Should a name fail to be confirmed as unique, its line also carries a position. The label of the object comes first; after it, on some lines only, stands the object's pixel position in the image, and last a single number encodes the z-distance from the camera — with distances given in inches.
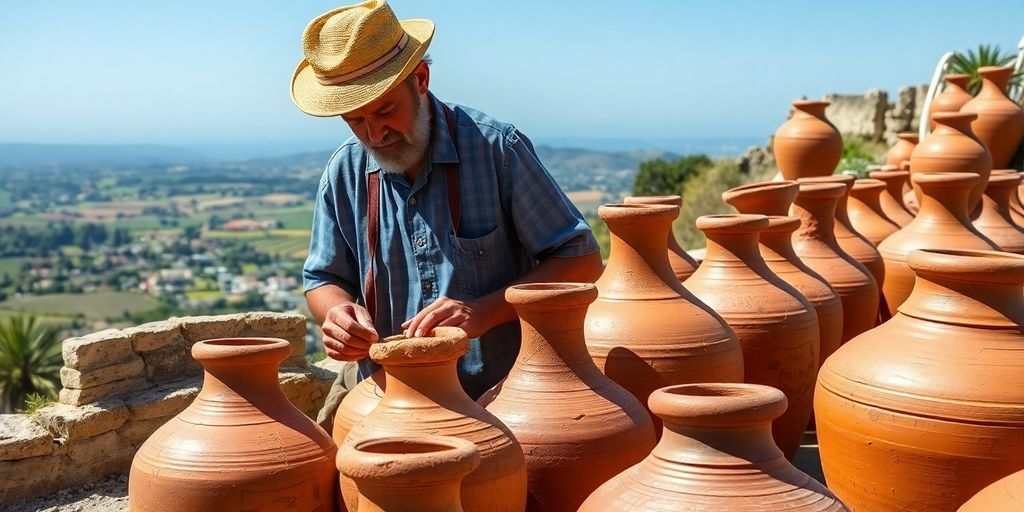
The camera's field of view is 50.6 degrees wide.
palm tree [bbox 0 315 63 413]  510.0
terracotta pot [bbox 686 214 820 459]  180.2
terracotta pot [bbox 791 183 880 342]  219.9
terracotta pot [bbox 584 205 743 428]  150.8
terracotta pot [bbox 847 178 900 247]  276.8
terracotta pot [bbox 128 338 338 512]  118.8
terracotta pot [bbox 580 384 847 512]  97.4
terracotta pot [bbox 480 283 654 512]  126.1
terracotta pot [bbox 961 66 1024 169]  414.9
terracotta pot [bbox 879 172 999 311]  216.2
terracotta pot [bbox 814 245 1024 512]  125.8
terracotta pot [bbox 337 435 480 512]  93.2
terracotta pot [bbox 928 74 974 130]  428.1
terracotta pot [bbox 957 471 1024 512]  98.0
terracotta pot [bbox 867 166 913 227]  299.1
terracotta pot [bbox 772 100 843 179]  374.9
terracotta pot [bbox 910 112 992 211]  301.9
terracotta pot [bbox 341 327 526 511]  112.3
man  144.2
